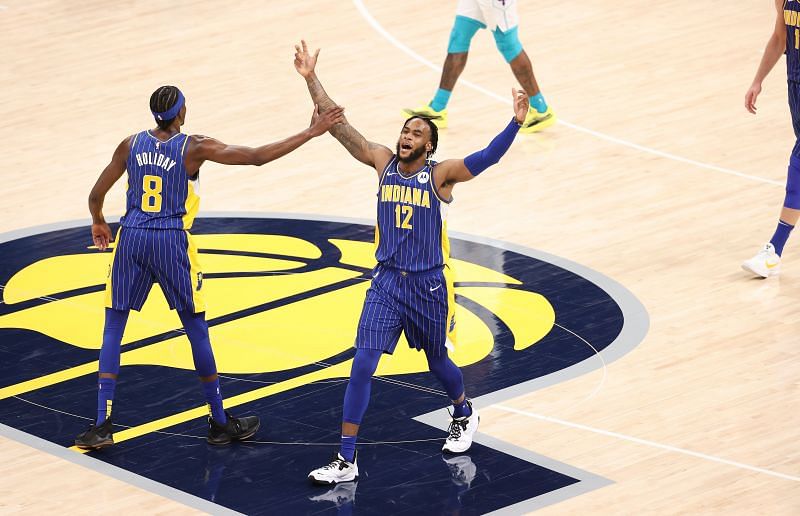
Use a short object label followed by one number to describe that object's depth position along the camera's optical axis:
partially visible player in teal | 29.02
